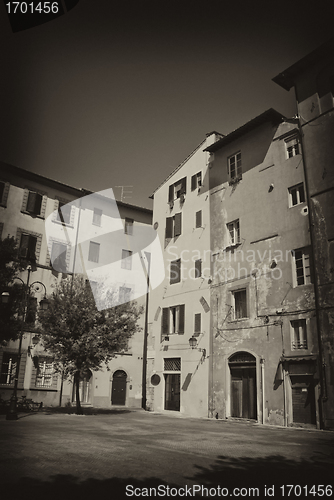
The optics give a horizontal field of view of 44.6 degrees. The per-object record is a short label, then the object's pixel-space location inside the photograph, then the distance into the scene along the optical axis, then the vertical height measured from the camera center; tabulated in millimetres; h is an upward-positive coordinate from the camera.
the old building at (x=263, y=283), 18938 +4886
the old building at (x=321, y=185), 17453 +8868
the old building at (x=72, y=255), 27891 +9043
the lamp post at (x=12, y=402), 18125 -1190
